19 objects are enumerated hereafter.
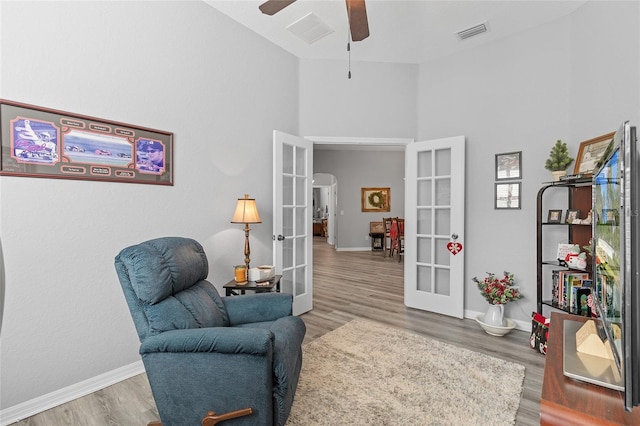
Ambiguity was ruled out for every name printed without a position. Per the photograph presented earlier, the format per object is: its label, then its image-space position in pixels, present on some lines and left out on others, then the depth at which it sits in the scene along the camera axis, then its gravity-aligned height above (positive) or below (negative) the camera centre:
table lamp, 2.83 -0.02
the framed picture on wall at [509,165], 3.19 +0.46
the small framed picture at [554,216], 2.75 -0.04
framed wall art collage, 1.84 +0.42
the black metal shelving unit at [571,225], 2.59 -0.09
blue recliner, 1.46 -0.69
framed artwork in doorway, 9.20 +0.32
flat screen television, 0.77 -0.14
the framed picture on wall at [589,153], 2.41 +0.47
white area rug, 1.83 -1.17
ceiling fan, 2.06 +1.32
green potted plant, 2.78 +0.45
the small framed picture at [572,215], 2.55 -0.03
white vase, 3.03 -1.00
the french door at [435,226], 3.49 -0.17
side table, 2.69 -0.64
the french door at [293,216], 3.33 -0.05
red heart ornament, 3.48 -0.40
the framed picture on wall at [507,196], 3.21 +0.16
